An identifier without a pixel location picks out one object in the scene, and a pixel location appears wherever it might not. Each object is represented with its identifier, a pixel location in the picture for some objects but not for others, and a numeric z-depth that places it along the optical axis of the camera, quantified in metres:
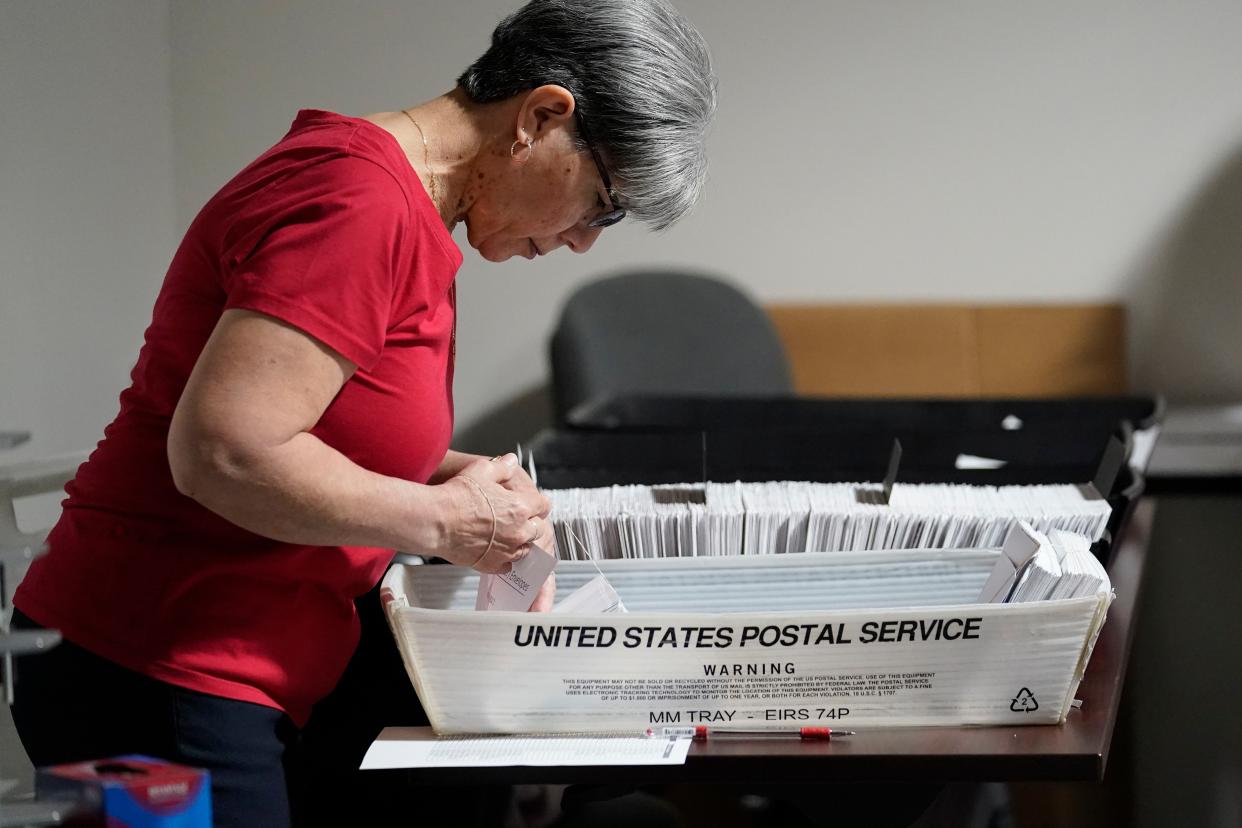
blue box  2.48
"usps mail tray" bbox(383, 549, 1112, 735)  2.70
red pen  2.72
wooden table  2.66
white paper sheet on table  2.68
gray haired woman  2.71
